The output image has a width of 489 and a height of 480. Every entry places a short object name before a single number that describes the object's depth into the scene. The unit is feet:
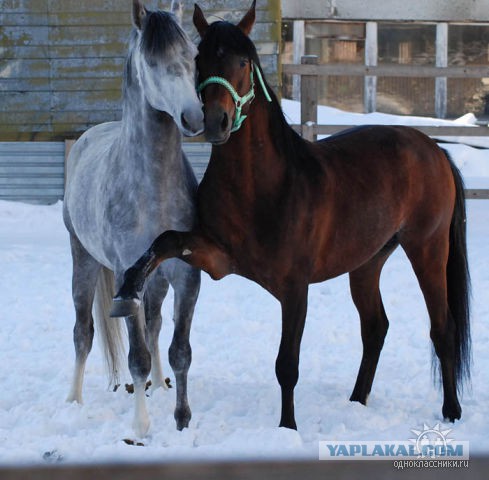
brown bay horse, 22.13
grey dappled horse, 21.79
